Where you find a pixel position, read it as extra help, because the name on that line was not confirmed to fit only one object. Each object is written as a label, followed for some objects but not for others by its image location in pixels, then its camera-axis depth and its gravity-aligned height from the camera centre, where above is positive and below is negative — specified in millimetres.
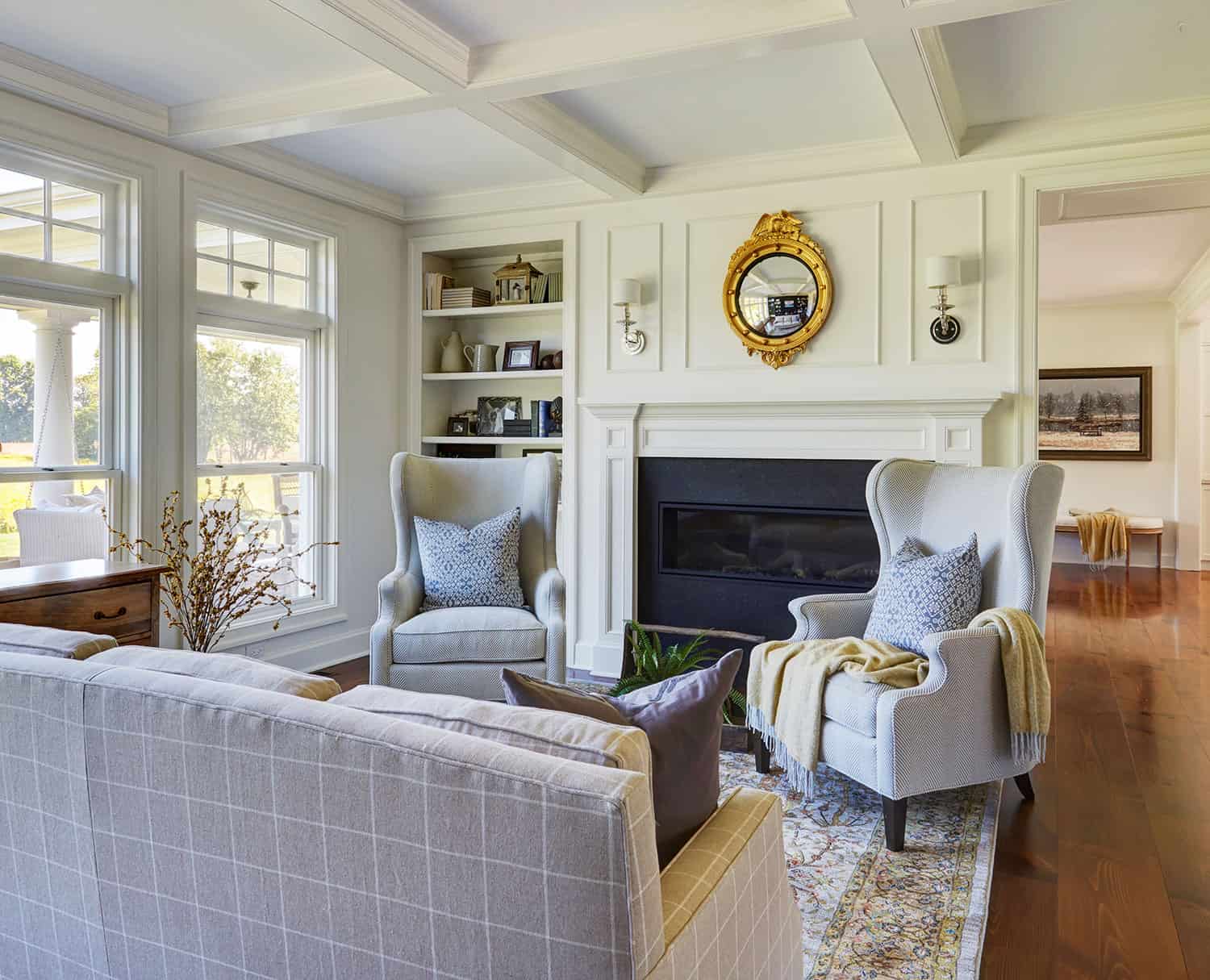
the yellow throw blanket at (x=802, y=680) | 2920 -650
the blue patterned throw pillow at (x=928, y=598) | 3117 -400
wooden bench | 8766 -454
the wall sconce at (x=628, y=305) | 4742 +875
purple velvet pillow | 1374 -363
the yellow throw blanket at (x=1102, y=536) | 8891 -535
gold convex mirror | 4496 +901
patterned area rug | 2137 -1069
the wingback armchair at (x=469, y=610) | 3631 -521
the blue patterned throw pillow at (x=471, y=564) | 3904 -365
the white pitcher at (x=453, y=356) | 5609 +715
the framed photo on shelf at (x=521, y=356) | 5426 +695
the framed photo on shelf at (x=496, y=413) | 5543 +373
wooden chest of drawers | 2650 -365
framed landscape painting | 9195 +646
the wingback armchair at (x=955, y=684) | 2713 -608
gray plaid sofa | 1036 -477
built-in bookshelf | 5113 +823
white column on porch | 3709 +318
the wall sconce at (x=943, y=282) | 4109 +851
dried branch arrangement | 3541 -402
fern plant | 3148 -634
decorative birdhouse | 5379 +1110
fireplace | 4582 -315
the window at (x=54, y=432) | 3615 +172
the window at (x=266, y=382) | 4449 +469
